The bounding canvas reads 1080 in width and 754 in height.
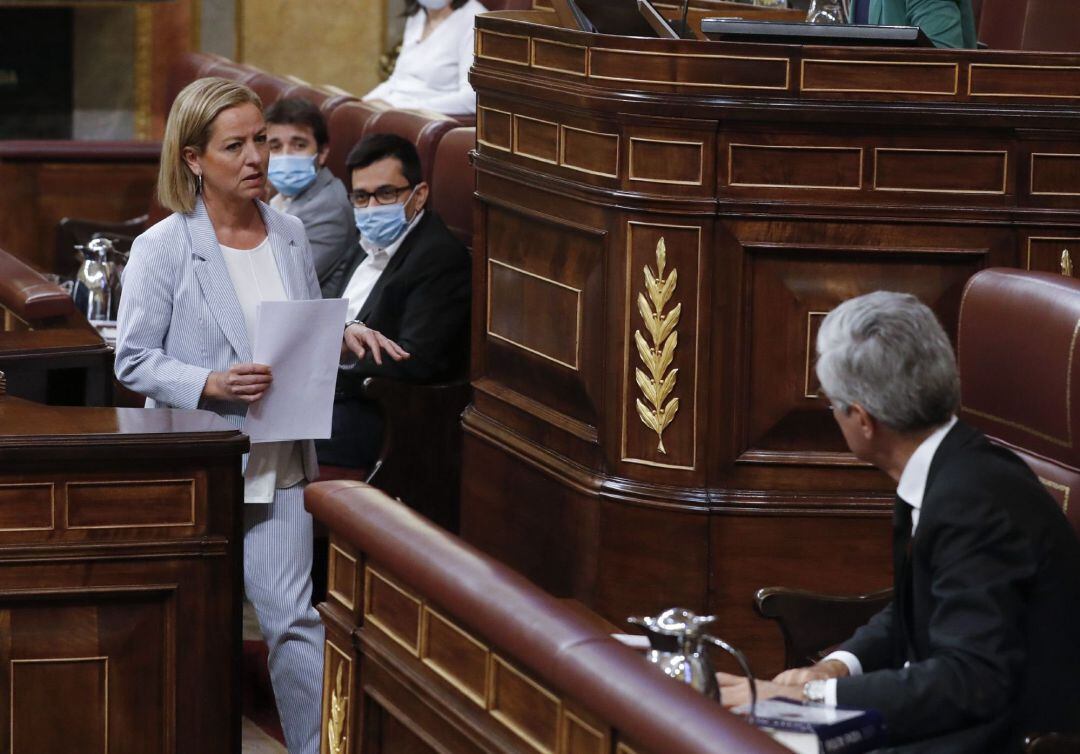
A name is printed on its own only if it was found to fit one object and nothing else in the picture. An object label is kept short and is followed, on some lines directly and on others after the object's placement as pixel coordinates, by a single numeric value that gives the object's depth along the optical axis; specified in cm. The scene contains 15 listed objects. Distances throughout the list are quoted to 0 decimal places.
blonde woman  704
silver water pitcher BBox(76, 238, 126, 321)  1127
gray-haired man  431
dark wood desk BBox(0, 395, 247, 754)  643
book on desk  415
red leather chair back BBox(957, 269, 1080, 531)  534
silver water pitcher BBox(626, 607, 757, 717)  426
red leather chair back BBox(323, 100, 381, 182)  1239
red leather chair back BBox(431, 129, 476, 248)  1013
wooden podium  718
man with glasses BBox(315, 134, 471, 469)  948
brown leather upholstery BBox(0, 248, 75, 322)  966
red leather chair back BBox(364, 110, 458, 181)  1094
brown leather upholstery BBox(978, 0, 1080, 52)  1142
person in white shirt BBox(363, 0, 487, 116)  1498
